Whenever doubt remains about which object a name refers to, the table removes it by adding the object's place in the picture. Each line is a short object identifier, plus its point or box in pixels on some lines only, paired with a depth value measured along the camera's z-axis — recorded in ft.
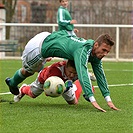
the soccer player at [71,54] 46.68
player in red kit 50.09
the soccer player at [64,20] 87.09
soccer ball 48.04
